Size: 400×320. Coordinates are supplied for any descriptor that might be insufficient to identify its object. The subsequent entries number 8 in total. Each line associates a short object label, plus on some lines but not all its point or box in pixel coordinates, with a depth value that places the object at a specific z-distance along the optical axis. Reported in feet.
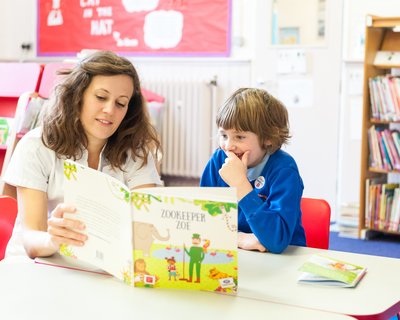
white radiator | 19.91
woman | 7.99
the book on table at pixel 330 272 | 6.91
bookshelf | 16.72
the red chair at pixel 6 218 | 8.26
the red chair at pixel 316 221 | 8.67
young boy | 7.81
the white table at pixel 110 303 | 6.25
